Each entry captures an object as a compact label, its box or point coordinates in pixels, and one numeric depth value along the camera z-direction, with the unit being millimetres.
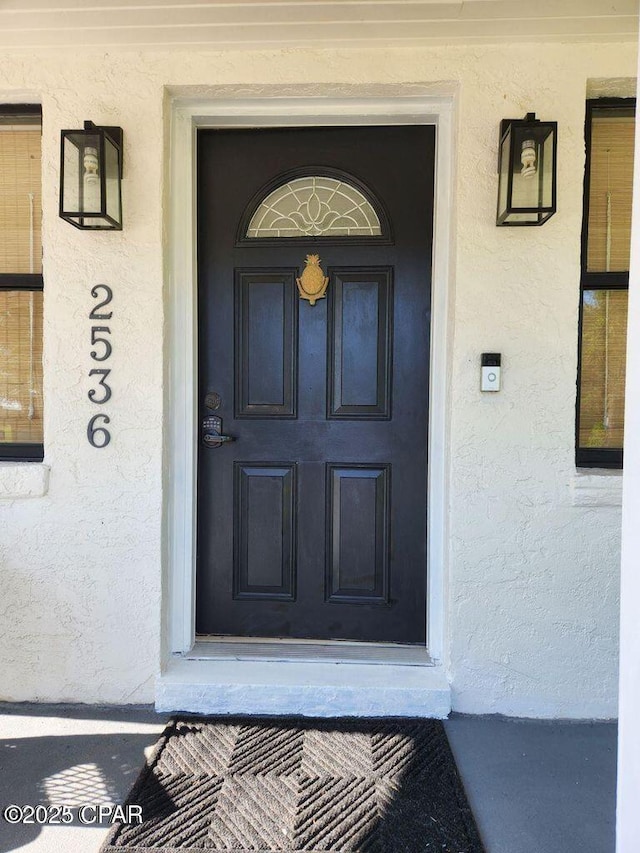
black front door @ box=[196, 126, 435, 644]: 2494
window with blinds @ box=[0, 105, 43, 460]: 2465
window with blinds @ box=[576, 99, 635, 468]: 2355
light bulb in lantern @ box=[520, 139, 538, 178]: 2088
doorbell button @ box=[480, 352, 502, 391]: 2244
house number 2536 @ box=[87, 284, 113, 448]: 2316
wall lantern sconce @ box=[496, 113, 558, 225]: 2094
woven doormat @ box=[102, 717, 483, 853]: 1702
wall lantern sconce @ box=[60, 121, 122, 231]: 2146
